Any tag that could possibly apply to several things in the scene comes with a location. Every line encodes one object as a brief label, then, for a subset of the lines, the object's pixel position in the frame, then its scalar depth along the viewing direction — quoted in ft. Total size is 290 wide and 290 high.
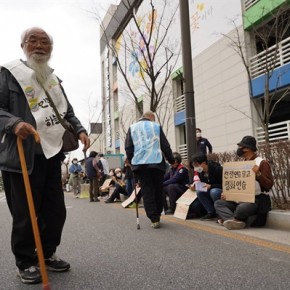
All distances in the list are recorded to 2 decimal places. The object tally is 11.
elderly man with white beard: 9.19
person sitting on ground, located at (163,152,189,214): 22.94
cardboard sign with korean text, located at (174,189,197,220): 21.06
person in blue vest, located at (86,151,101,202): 40.94
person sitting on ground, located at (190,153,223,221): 19.31
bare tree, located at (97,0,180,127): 58.18
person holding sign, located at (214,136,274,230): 16.85
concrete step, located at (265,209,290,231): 16.14
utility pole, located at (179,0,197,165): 25.58
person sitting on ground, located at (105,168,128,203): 37.32
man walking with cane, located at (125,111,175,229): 18.37
